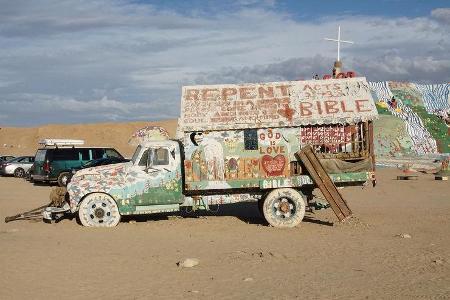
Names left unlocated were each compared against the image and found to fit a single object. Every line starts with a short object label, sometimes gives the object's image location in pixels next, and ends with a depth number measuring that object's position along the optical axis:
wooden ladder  13.38
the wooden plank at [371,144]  13.76
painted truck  13.55
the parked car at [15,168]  33.81
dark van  25.27
